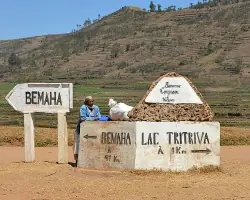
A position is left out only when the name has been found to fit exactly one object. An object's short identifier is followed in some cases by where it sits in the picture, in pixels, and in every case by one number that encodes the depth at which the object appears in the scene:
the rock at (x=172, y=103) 11.81
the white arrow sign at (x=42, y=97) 12.53
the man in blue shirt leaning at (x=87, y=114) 12.36
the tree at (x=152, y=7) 101.56
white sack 11.97
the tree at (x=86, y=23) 123.74
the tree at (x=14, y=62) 91.45
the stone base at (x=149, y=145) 11.47
